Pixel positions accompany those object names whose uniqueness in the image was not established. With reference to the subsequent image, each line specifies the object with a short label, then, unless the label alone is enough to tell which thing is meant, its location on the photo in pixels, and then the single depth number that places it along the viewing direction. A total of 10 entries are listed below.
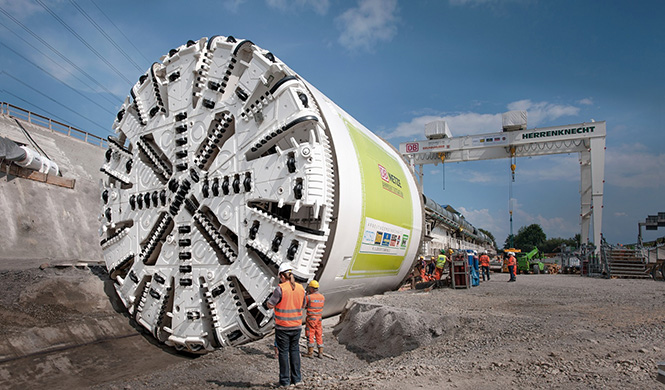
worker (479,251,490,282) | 19.72
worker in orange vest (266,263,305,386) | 5.23
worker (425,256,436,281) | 17.91
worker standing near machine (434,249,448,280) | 15.42
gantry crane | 23.52
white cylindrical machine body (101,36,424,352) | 7.88
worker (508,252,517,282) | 18.53
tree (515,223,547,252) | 108.69
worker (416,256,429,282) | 16.00
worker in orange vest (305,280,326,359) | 6.86
